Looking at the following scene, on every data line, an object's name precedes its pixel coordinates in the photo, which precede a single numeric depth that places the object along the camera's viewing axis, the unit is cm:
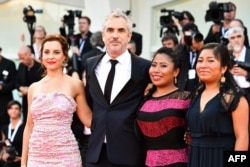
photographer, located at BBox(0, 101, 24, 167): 609
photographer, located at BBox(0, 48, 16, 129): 702
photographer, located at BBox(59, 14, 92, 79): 704
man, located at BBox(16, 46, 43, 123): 661
